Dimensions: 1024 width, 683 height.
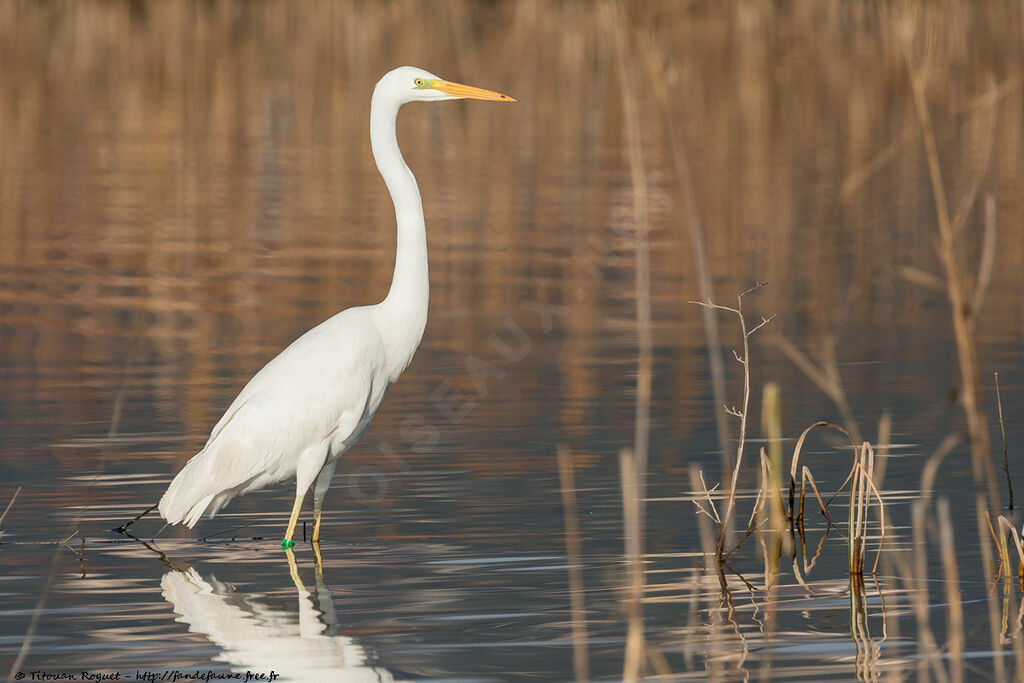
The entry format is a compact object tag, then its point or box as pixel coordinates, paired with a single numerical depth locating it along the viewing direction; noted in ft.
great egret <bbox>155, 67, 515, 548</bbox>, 52.44
